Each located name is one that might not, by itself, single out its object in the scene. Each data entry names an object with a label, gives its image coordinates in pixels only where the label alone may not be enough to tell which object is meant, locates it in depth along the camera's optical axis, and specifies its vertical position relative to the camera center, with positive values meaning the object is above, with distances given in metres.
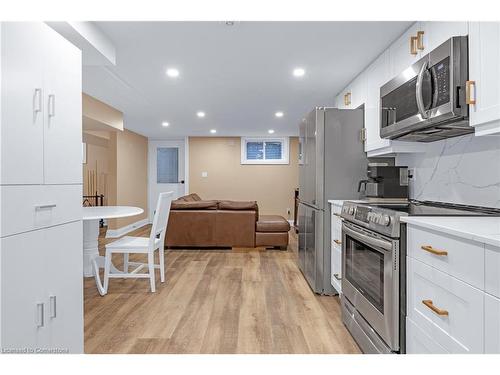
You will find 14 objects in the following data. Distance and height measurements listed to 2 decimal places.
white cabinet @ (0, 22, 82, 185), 1.26 +0.36
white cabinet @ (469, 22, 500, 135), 1.42 +0.56
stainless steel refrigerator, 3.07 +0.19
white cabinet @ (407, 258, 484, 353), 1.15 -0.53
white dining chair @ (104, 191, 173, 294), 3.10 -0.62
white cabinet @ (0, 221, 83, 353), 1.25 -0.50
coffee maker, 2.82 +0.03
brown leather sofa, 5.11 -0.74
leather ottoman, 5.10 -0.81
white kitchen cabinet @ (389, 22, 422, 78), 2.20 +1.04
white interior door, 8.48 +0.46
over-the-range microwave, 1.63 +0.54
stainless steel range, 1.66 -0.53
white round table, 3.36 -0.63
